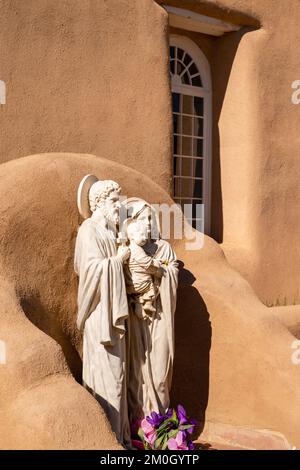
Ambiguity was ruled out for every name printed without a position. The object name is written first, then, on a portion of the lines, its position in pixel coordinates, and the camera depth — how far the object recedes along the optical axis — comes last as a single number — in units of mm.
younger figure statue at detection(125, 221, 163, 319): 6040
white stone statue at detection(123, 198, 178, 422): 6176
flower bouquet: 5730
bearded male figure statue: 5711
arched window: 9236
